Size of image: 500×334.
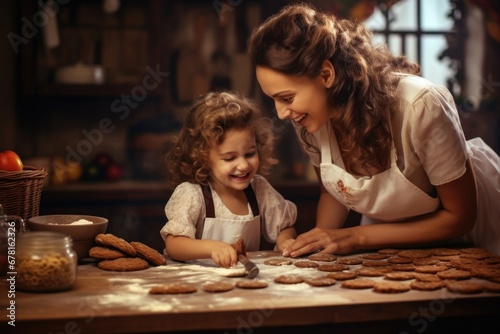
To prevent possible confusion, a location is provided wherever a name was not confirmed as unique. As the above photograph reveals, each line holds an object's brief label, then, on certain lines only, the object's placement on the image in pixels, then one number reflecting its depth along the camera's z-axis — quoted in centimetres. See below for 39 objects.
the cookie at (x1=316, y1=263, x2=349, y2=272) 198
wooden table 149
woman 221
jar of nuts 166
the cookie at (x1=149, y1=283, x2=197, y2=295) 167
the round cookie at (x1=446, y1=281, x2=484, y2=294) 171
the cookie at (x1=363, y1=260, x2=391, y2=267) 205
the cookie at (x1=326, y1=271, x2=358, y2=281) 185
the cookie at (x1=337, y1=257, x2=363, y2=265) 209
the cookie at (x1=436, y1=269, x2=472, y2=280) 185
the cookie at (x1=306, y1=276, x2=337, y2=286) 177
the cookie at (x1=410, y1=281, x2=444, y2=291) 173
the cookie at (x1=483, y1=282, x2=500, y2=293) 173
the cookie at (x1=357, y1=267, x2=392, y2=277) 191
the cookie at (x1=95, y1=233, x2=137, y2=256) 203
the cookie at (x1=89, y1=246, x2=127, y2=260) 202
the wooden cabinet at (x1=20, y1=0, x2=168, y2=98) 436
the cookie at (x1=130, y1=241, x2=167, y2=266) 203
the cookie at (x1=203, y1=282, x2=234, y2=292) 170
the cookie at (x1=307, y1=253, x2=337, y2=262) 214
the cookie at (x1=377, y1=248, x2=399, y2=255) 223
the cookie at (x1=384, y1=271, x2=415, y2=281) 183
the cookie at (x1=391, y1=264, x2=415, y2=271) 196
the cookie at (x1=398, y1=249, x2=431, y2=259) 215
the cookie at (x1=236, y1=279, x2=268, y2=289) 173
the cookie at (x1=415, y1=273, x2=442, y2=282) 182
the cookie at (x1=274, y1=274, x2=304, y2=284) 179
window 497
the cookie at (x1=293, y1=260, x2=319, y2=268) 202
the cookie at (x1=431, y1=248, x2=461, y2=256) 219
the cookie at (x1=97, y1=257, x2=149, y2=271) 195
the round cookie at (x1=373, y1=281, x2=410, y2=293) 171
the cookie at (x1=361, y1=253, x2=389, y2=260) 217
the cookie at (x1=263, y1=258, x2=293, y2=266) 205
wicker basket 212
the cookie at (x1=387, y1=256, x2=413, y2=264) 209
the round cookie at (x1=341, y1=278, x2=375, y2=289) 175
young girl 244
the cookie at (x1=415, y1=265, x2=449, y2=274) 193
